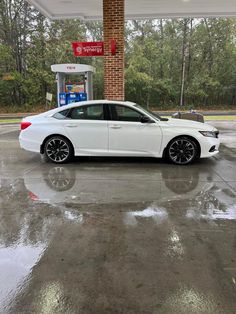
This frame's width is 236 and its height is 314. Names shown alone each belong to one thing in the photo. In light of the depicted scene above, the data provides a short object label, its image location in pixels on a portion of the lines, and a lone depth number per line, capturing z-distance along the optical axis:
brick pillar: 6.96
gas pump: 7.98
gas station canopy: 8.86
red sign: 7.51
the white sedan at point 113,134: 5.16
